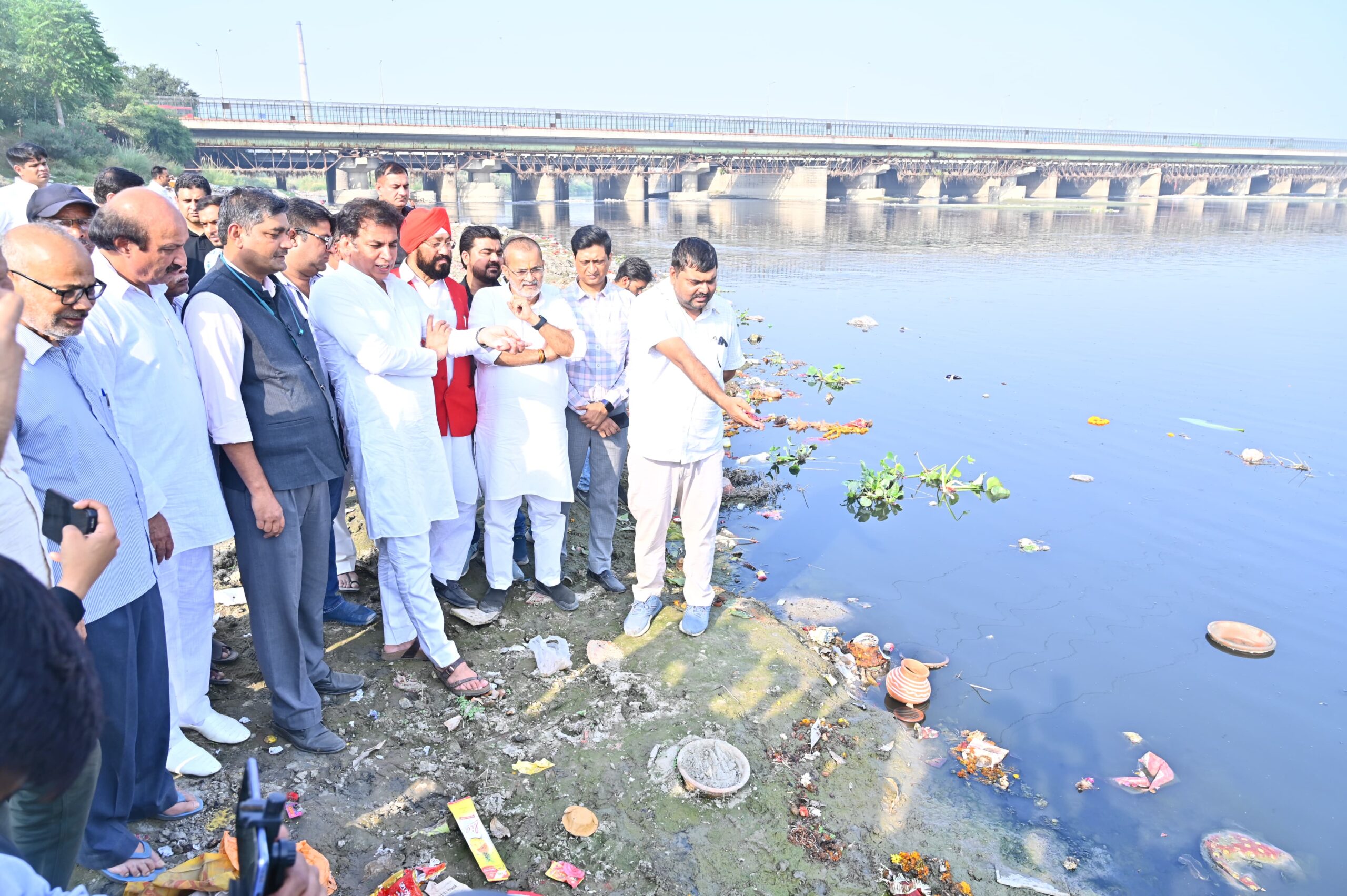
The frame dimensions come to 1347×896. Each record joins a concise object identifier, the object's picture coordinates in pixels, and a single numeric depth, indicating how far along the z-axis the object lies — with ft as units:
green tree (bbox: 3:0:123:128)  97.19
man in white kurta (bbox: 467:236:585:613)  13.28
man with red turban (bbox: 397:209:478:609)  13.23
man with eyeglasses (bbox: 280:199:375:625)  10.96
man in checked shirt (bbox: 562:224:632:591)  14.94
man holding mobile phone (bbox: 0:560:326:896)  3.16
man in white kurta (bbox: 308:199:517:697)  10.78
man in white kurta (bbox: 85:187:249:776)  8.44
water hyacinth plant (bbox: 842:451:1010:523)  21.56
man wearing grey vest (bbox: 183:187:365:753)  9.24
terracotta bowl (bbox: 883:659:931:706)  13.19
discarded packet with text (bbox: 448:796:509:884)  8.82
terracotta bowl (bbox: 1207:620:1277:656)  15.12
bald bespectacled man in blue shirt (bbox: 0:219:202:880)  6.96
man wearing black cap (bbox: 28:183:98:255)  13.08
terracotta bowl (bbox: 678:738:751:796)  10.06
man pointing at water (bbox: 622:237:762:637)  12.93
